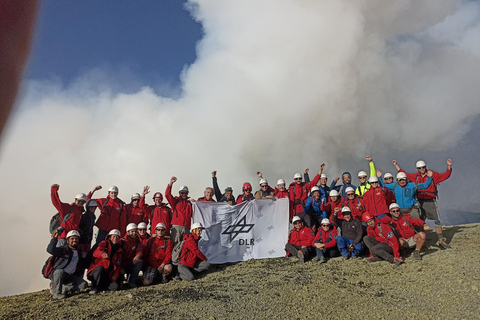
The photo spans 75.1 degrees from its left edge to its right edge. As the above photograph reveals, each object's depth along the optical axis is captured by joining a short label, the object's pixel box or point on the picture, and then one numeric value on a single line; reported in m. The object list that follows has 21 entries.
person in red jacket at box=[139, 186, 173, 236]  12.64
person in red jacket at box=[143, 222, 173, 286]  10.44
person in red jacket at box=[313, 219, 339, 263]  11.78
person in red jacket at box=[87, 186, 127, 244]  12.28
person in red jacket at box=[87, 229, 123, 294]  9.76
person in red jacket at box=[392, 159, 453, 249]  12.69
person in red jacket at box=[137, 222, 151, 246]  11.32
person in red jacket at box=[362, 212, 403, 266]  10.64
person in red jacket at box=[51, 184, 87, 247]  10.99
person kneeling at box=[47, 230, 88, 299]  9.45
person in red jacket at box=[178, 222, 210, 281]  10.50
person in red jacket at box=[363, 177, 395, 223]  11.98
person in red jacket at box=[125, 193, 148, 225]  12.81
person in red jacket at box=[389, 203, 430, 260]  10.79
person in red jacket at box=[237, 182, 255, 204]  14.48
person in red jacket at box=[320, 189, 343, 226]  12.73
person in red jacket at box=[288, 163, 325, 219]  13.84
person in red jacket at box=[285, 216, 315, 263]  12.02
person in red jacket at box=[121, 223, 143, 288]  10.33
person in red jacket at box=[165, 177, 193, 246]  12.36
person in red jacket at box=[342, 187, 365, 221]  12.71
